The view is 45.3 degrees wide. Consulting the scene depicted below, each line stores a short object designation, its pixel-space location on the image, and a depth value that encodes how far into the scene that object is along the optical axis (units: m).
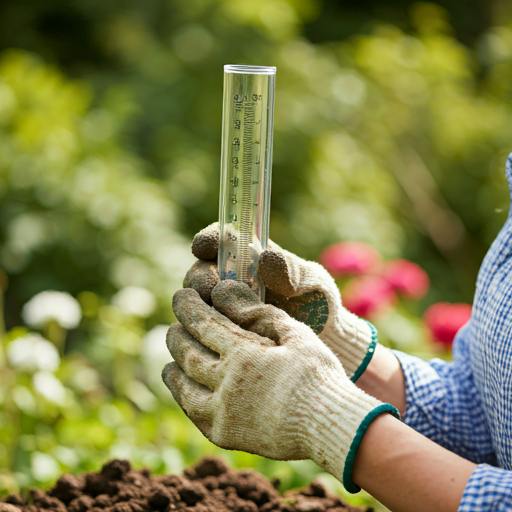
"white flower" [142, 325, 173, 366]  2.40
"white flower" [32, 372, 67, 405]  2.14
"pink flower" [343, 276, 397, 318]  2.74
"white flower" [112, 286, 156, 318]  2.58
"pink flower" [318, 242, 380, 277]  2.97
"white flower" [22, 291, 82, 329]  2.32
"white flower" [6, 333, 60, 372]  2.19
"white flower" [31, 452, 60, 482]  1.77
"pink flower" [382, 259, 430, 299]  2.96
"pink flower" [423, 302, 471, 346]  2.63
